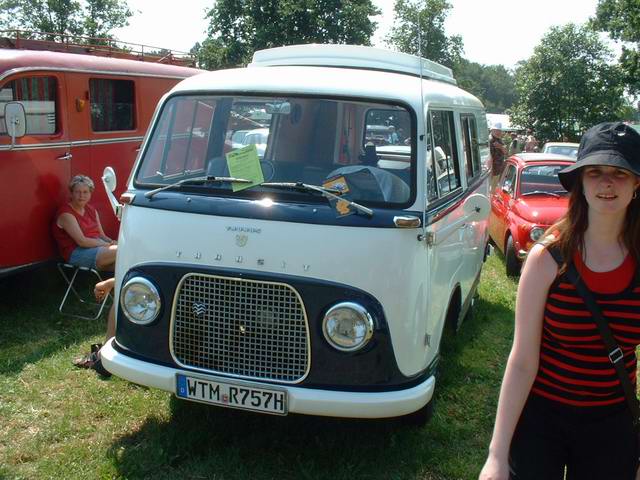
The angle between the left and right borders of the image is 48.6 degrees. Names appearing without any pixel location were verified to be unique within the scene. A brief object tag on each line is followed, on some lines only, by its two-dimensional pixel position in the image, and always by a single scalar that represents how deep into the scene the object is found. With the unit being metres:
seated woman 6.82
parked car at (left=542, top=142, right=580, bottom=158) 18.98
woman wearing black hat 2.34
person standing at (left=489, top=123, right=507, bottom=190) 11.92
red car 8.88
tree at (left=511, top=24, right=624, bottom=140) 27.31
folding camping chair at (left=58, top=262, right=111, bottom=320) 6.70
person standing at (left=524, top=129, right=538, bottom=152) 27.52
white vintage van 3.75
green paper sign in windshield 4.16
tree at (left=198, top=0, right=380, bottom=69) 34.97
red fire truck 6.47
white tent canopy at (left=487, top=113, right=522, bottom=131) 13.18
